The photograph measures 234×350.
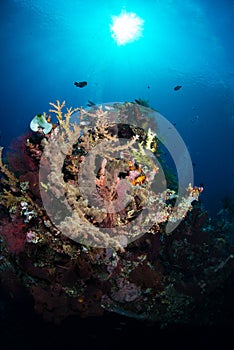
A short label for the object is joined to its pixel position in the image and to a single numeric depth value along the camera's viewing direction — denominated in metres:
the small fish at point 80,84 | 8.96
